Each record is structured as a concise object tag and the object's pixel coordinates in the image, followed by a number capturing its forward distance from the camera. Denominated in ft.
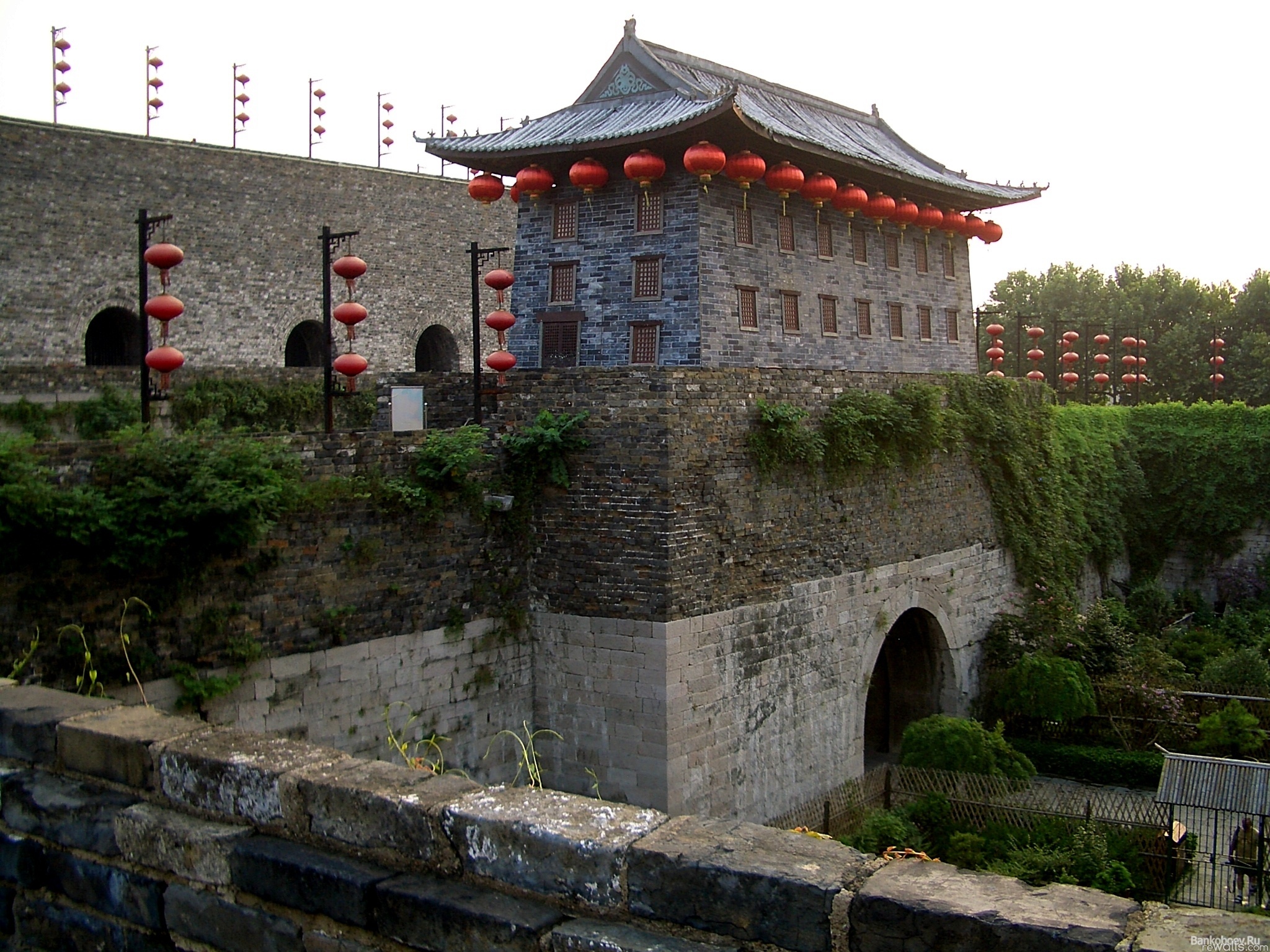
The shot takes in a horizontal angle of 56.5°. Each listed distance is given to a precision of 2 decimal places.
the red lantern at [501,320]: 45.68
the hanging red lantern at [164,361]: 35.47
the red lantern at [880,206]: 62.28
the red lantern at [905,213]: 65.21
